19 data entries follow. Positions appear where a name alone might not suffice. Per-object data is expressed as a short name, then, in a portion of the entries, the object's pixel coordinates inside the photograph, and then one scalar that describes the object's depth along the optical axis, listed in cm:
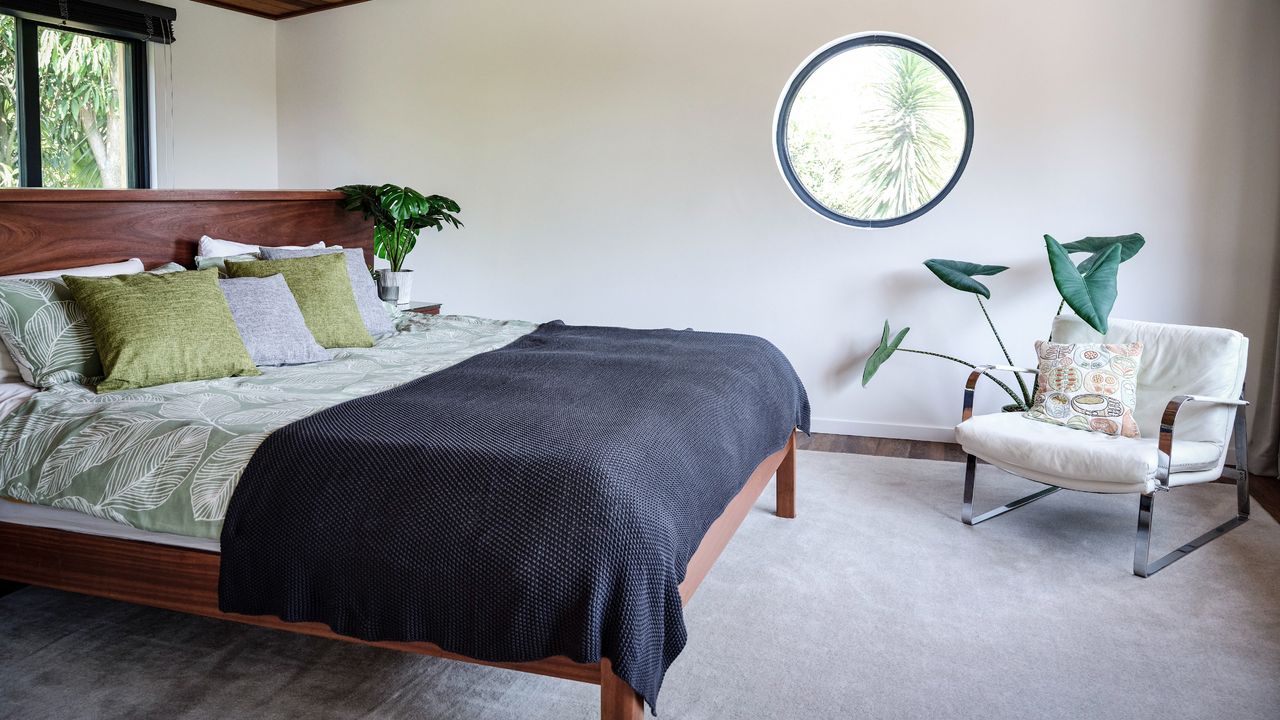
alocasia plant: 397
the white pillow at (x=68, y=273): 286
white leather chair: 328
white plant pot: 476
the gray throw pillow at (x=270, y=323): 321
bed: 227
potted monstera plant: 474
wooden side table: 490
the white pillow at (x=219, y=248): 378
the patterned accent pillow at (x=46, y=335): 282
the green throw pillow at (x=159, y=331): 281
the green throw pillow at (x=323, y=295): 354
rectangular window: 486
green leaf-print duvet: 224
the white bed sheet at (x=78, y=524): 228
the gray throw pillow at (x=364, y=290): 387
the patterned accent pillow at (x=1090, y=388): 368
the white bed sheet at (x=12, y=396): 265
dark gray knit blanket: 189
